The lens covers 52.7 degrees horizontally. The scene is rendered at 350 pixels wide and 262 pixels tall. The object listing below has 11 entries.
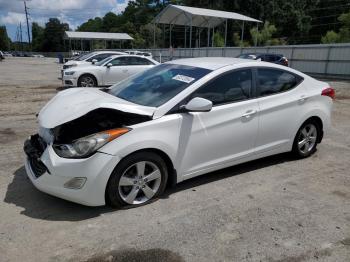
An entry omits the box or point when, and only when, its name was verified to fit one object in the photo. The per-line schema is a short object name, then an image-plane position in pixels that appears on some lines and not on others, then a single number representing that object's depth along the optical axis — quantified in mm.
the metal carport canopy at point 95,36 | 58625
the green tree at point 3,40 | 103625
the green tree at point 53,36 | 111938
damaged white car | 3572
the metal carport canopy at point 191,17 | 34719
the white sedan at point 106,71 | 13773
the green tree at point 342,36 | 40500
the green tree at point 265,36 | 50828
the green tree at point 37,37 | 118950
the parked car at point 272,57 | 20781
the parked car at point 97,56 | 19544
